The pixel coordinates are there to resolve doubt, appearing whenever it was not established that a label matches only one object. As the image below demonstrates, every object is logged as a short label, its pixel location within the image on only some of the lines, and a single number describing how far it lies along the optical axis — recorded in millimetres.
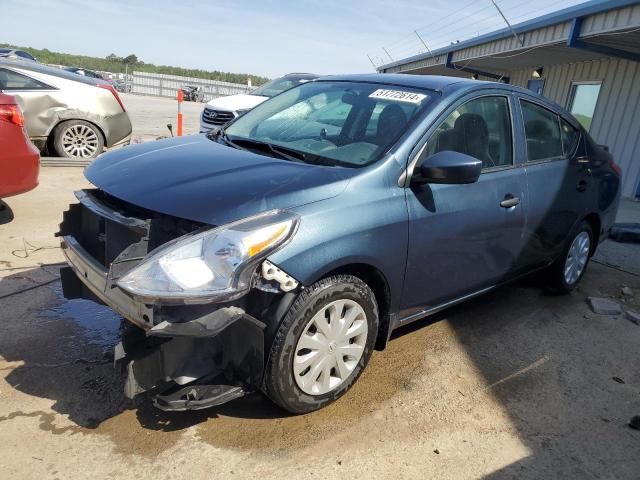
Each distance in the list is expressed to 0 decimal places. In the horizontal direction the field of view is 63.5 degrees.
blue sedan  2221
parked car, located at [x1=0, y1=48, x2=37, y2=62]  24261
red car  4684
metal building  8188
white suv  9062
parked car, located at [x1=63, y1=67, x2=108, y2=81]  29856
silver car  7559
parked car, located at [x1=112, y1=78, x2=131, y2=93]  37788
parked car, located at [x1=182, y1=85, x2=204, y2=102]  36125
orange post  11039
